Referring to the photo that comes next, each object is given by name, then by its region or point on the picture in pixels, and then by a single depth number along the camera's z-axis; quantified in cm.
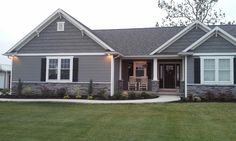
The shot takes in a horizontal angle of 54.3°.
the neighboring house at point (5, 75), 2352
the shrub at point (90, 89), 1486
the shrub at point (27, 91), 1513
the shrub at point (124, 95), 1384
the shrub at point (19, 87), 1560
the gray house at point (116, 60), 1368
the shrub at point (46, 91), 1484
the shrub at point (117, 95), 1381
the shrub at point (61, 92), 1468
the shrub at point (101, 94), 1425
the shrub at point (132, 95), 1391
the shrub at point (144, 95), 1414
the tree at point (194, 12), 2844
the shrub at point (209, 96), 1307
